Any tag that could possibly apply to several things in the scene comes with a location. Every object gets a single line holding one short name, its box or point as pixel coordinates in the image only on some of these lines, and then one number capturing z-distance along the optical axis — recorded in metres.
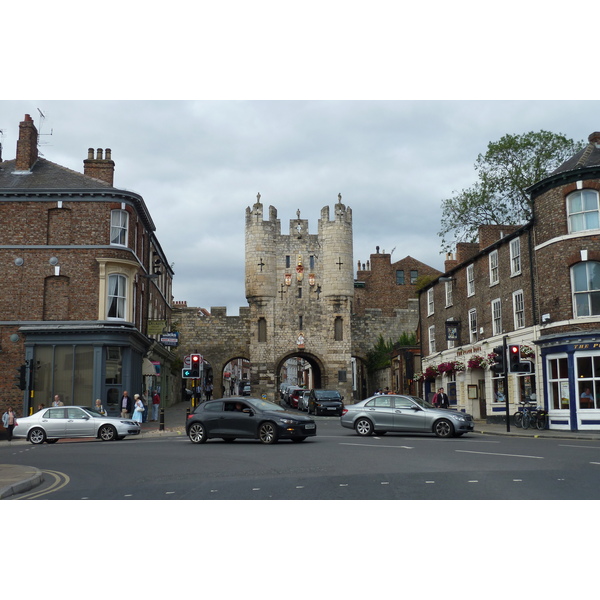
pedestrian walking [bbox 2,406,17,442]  27.52
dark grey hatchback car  19.39
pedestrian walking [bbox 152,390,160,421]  34.97
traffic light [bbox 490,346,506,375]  24.80
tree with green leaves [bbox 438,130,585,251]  39.72
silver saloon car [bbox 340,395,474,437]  21.31
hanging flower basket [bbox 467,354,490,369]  31.72
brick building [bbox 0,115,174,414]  30.89
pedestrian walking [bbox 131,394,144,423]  28.34
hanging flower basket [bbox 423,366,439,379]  38.25
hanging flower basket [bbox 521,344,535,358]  27.52
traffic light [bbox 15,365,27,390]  26.14
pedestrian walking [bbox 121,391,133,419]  29.81
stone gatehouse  58.03
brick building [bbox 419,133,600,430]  24.84
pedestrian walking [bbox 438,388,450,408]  30.78
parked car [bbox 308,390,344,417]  41.63
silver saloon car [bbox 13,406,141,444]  23.84
